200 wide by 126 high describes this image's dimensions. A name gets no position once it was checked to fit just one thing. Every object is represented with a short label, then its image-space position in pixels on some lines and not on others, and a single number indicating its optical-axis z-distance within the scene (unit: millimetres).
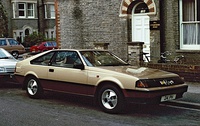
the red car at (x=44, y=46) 32016
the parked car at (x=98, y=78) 7617
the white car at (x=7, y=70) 11915
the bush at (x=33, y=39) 37250
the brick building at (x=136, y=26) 14898
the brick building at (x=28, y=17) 38281
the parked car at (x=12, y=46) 28712
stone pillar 13969
